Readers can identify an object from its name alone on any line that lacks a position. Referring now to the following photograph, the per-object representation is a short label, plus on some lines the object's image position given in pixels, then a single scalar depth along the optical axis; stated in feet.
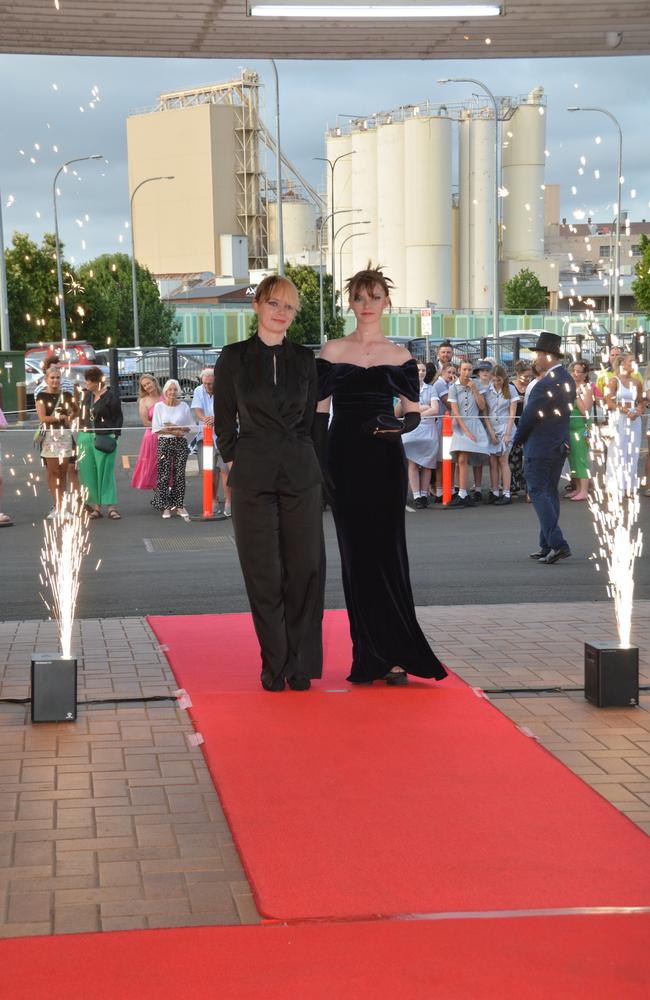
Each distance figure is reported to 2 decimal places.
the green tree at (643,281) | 157.52
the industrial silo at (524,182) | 299.79
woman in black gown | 21.86
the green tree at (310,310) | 207.31
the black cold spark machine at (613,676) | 20.83
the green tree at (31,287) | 164.96
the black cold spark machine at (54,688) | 19.88
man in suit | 36.63
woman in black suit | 21.38
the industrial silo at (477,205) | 291.79
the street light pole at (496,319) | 112.32
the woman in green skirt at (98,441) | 49.01
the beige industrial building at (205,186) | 359.46
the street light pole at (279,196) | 127.11
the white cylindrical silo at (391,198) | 293.43
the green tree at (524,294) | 278.93
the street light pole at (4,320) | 118.89
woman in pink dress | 51.26
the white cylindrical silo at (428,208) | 286.87
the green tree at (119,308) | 199.00
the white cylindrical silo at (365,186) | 301.84
